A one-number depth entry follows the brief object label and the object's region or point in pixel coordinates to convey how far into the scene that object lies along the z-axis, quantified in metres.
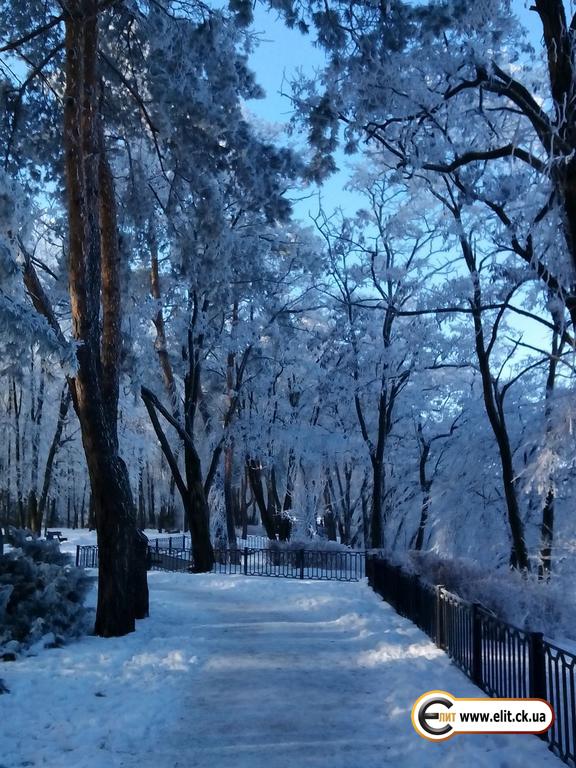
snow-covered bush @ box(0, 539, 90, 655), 9.65
